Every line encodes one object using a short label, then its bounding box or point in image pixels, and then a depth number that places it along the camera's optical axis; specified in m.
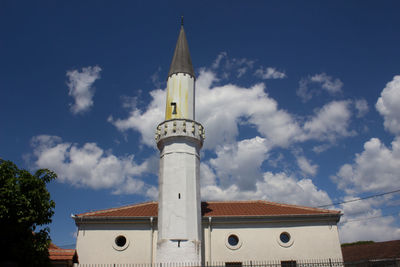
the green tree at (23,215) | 11.66
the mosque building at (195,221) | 17.36
